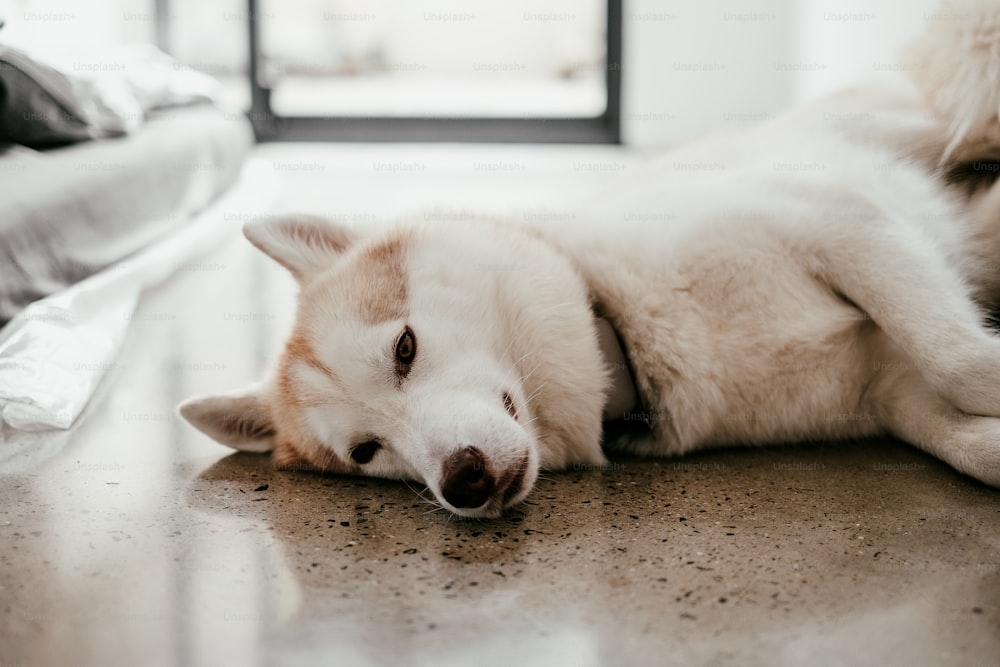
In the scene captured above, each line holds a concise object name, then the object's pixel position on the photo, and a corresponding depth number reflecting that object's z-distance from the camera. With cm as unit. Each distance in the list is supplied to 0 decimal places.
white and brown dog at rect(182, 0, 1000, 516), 72
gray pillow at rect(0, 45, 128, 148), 108
